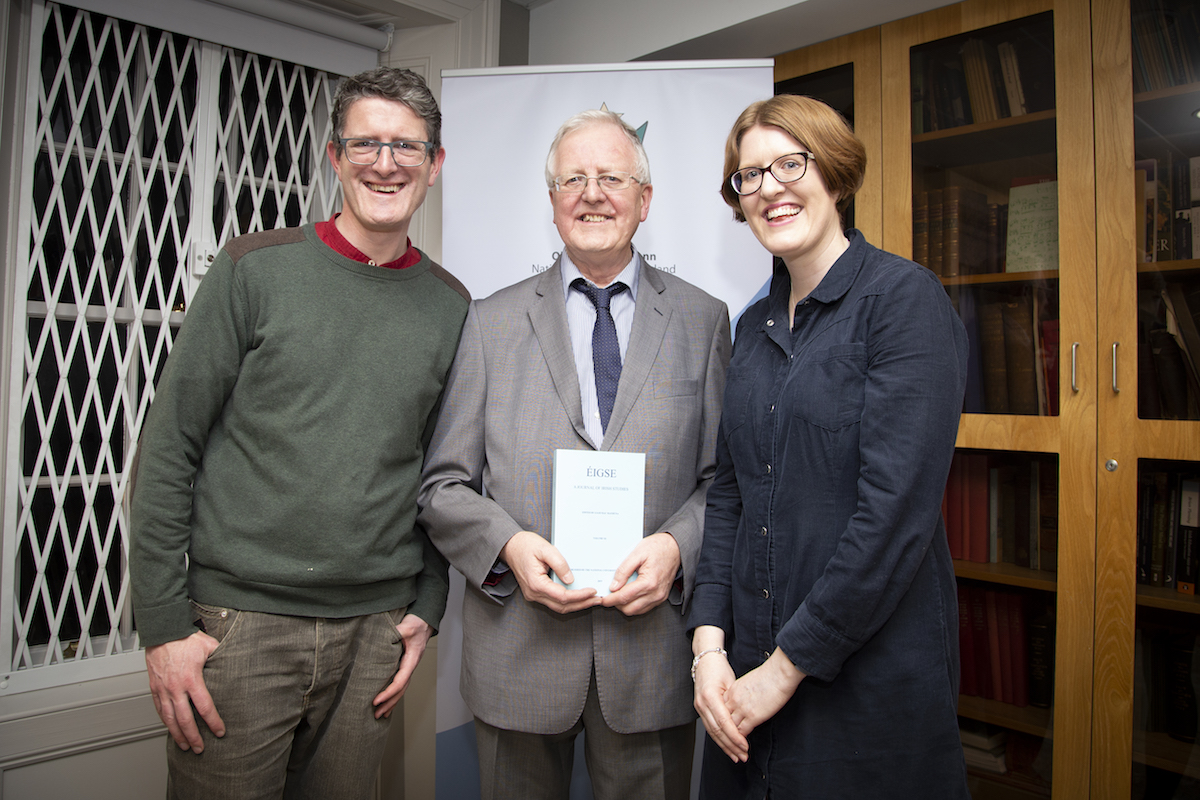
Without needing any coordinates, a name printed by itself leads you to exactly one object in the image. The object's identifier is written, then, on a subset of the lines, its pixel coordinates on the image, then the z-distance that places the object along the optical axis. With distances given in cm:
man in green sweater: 131
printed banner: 206
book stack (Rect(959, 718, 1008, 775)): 198
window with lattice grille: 193
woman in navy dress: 97
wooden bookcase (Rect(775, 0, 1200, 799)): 172
